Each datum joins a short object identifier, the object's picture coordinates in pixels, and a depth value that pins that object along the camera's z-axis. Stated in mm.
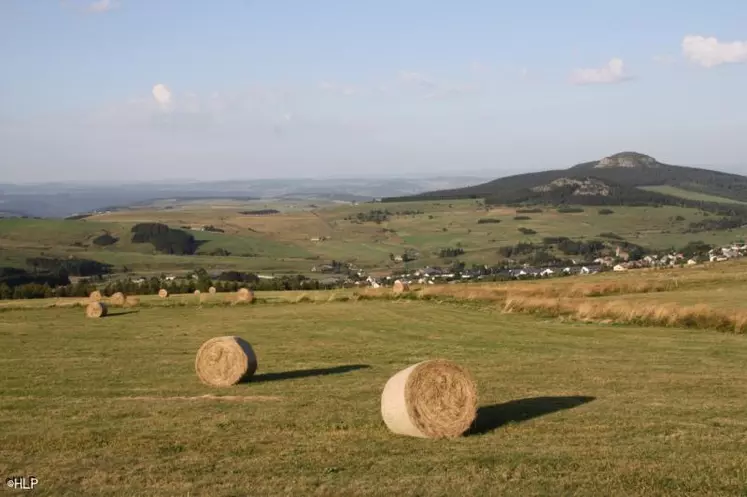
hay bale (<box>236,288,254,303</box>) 44469
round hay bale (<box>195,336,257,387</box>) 18125
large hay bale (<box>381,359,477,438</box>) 12000
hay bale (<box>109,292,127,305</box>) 43406
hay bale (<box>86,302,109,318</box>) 37312
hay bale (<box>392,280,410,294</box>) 46000
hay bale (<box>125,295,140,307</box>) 43741
